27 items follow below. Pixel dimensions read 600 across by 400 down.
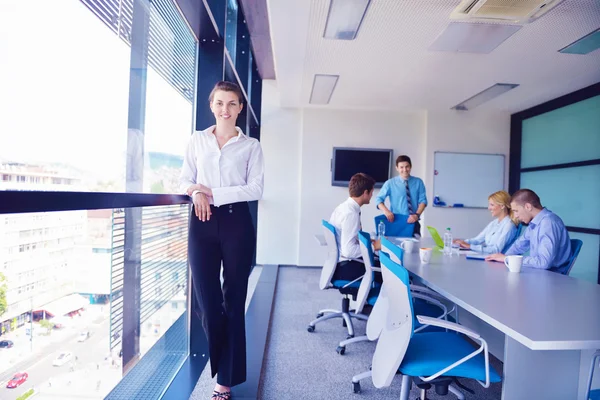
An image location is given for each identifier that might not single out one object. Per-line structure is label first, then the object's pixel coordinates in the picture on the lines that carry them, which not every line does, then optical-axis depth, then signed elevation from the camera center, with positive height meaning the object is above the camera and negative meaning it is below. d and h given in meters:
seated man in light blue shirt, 2.54 -0.23
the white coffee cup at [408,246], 3.13 -0.39
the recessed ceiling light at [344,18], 3.00 +1.60
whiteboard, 6.22 +0.43
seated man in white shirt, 3.06 -0.25
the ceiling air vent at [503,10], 2.82 +1.56
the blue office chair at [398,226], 4.43 -0.31
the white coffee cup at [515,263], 2.38 -0.38
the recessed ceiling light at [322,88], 4.84 +1.58
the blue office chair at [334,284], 3.10 -0.73
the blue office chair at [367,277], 2.58 -0.55
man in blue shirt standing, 4.70 +0.11
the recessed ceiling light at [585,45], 3.46 +1.61
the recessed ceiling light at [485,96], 4.96 +1.58
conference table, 1.30 -0.45
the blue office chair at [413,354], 1.53 -0.69
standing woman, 1.81 -0.16
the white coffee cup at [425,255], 2.60 -0.38
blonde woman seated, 3.36 -0.24
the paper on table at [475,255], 2.86 -0.42
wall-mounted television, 6.21 +0.61
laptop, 3.31 -0.34
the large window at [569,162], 4.90 +0.65
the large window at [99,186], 0.99 +0.02
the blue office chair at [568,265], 2.70 -0.43
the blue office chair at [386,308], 2.10 -0.69
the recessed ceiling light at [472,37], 3.28 +1.57
